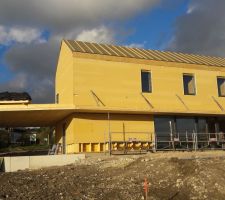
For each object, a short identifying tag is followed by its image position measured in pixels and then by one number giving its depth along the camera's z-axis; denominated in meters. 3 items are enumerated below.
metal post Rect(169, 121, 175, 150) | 13.38
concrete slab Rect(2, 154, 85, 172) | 11.21
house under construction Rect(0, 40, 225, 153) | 12.78
